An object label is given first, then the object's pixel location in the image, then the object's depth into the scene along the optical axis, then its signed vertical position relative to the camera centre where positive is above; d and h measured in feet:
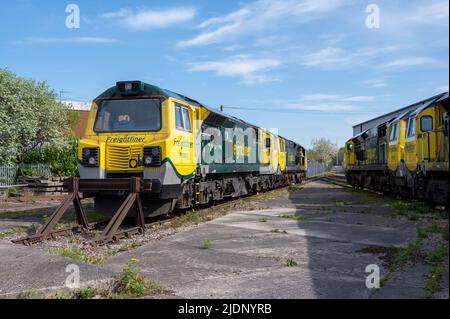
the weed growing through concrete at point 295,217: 37.81 -4.39
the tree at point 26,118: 82.94 +9.78
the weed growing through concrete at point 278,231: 30.80 -4.48
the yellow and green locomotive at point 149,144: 34.40 +1.70
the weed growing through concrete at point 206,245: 26.08 -4.54
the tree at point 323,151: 394.73 +12.40
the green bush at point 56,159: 93.09 +1.64
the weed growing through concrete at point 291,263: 21.20 -4.56
